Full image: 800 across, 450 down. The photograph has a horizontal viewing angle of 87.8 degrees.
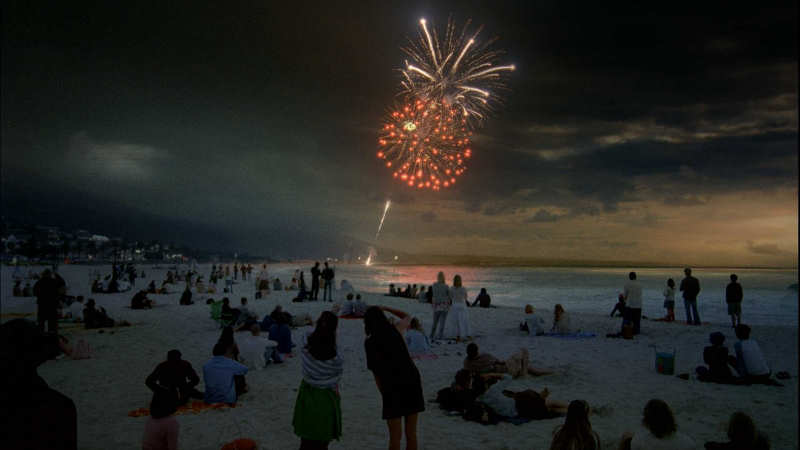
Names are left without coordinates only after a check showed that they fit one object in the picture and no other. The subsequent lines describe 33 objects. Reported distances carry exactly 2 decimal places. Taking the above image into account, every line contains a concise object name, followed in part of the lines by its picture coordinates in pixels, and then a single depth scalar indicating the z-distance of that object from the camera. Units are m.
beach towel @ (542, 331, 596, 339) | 14.32
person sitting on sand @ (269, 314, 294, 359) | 11.34
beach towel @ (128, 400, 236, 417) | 6.95
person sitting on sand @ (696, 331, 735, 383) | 8.80
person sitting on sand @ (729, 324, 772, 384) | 8.62
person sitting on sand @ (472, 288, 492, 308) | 22.94
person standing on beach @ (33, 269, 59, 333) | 12.84
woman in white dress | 13.89
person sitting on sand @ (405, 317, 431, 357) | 11.16
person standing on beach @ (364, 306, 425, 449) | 4.59
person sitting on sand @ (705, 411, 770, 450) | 4.34
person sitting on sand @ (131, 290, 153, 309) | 20.50
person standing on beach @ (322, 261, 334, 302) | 23.94
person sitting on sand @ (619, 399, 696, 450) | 4.36
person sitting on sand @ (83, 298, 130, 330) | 14.96
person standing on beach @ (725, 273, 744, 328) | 14.70
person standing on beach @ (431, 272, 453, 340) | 13.50
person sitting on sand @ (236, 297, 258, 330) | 14.65
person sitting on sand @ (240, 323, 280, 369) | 9.94
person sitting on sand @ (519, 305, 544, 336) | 14.66
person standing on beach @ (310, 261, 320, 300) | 23.62
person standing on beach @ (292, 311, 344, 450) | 4.47
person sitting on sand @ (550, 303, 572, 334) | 14.53
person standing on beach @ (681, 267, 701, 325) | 15.67
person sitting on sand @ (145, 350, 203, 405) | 6.43
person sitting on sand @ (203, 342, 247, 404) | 7.30
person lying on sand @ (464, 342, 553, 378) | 8.48
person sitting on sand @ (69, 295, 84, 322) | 16.33
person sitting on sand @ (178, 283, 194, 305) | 21.92
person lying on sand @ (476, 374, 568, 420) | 6.72
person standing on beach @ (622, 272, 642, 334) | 14.33
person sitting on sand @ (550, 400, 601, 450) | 4.47
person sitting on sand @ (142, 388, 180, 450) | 4.98
